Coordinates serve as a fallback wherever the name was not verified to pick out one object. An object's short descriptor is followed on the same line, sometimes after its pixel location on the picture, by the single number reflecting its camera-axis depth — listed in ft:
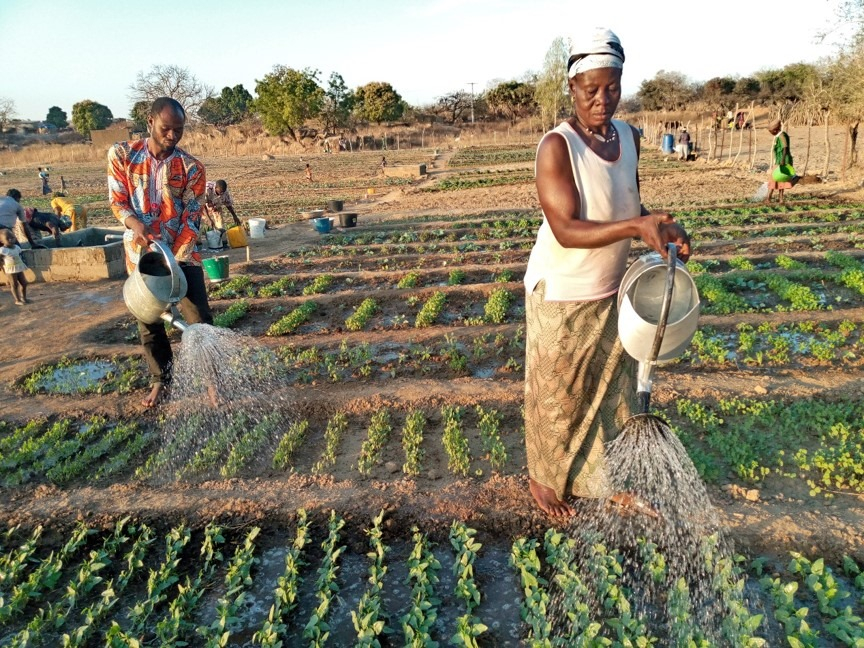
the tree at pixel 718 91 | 136.56
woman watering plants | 7.24
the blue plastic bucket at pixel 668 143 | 83.43
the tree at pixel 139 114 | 162.71
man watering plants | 12.27
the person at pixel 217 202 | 35.35
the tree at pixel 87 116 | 170.30
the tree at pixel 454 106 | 161.79
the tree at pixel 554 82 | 123.34
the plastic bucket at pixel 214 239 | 34.05
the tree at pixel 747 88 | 134.92
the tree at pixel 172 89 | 175.01
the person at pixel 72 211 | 37.65
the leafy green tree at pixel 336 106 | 142.00
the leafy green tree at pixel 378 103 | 144.25
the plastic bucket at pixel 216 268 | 26.22
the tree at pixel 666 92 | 146.61
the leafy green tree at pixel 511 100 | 155.53
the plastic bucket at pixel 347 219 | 39.93
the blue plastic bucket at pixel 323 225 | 39.05
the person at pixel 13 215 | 26.16
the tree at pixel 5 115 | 179.22
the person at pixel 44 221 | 30.88
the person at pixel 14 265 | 24.52
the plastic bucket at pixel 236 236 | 33.81
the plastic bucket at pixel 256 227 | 38.01
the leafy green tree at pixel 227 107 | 181.47
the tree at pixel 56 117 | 211.20
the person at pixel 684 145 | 73.05
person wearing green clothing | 35.57
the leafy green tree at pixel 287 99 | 131.75
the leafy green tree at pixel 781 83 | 112.06
